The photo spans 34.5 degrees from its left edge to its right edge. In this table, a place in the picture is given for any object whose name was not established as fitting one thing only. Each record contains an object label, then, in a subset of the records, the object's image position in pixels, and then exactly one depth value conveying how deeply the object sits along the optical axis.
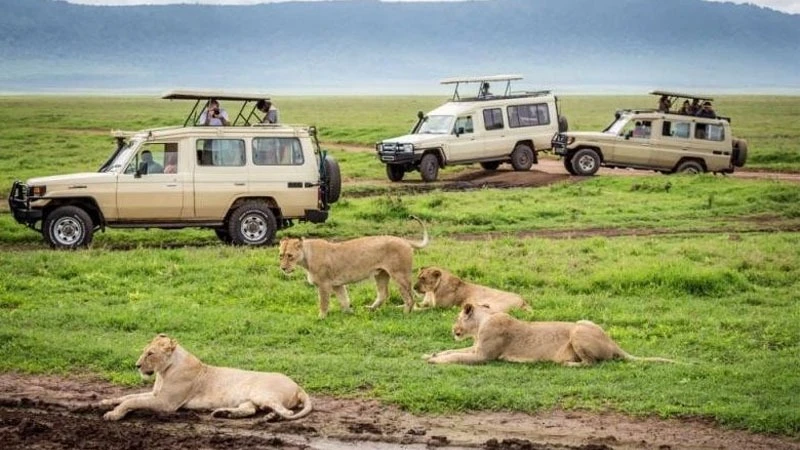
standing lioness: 14.81
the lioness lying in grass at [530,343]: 12.51
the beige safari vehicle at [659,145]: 33.25
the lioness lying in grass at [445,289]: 15.28
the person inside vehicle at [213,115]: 21.77
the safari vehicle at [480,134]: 33.03
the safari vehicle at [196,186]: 19.97
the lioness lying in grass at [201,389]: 10.85
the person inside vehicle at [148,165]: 20.03
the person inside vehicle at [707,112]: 33.66
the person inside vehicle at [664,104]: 33.84
